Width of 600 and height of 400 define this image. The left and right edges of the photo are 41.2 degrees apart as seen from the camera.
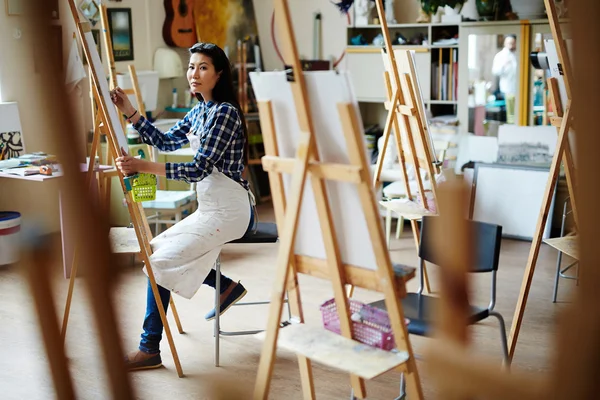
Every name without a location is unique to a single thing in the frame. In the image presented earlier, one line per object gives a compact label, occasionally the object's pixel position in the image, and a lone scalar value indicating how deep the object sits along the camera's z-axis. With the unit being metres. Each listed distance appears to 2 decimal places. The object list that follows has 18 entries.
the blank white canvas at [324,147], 2.11
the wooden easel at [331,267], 2.06
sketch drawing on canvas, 5.66
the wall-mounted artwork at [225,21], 6.55
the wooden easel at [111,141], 3.18
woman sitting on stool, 3.25
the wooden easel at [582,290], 0.61
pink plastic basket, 2.25
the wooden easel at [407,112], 3.69
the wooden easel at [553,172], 2.98
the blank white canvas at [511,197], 5.47
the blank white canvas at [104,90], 3.24
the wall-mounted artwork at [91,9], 5.63
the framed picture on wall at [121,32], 5.93
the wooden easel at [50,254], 0.66
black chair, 2.76
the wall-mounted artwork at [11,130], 5.08
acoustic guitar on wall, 6.39
